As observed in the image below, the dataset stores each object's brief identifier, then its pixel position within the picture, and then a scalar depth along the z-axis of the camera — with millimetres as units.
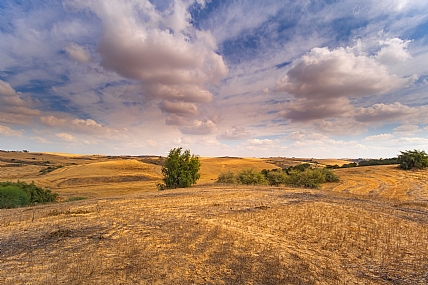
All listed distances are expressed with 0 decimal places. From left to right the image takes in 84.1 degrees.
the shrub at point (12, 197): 23438
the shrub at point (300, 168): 44281
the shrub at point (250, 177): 38450
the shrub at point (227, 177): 41044
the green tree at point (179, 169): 38781
